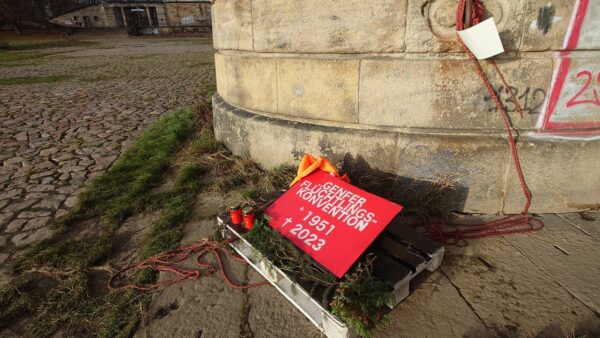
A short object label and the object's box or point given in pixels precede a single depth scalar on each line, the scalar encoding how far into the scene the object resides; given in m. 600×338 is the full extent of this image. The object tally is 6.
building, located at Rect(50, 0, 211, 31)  51.44
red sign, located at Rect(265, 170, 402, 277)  2.06
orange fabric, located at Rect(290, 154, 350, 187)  2.77
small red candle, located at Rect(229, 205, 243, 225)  2.48
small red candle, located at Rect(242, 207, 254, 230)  2.40
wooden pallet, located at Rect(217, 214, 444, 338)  1.85
